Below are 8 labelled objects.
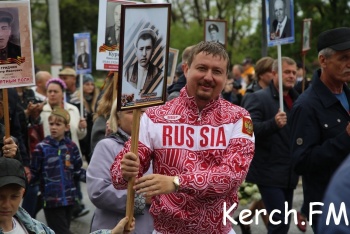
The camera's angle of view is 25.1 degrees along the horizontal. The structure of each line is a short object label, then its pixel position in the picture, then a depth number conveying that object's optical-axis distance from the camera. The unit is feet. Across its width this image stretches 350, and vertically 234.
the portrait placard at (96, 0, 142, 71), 21.20
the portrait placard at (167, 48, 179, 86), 31.19
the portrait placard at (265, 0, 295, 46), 27.30
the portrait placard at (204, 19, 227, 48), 36.27
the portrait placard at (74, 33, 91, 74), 39.86
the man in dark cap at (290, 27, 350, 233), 16.53
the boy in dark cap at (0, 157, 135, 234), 13.41
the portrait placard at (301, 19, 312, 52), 34.42
